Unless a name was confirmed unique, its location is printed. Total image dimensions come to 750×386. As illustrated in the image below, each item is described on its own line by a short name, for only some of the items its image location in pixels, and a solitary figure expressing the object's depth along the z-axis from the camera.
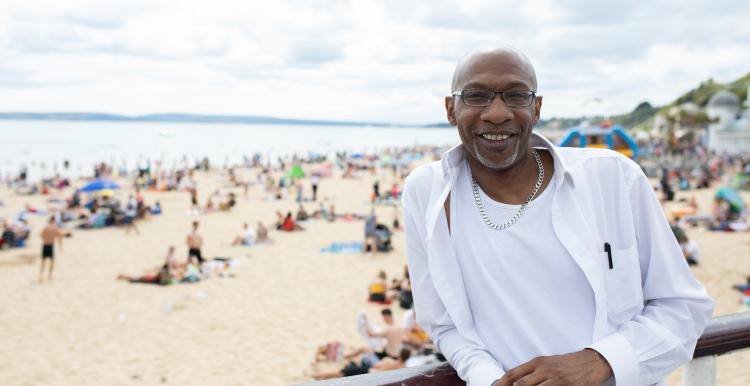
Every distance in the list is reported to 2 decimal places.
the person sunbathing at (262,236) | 15.66
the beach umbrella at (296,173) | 28.14
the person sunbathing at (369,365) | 6.30
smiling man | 1.25
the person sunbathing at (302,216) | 19.41
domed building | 40.97
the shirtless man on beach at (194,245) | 12.44
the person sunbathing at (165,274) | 11.36
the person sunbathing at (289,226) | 17.44
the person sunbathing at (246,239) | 15.38
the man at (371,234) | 13.68
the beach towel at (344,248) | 14.31
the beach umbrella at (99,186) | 20.59
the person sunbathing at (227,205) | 21.88
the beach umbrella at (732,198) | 16.13
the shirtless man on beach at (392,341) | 6.88
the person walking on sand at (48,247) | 11.95
